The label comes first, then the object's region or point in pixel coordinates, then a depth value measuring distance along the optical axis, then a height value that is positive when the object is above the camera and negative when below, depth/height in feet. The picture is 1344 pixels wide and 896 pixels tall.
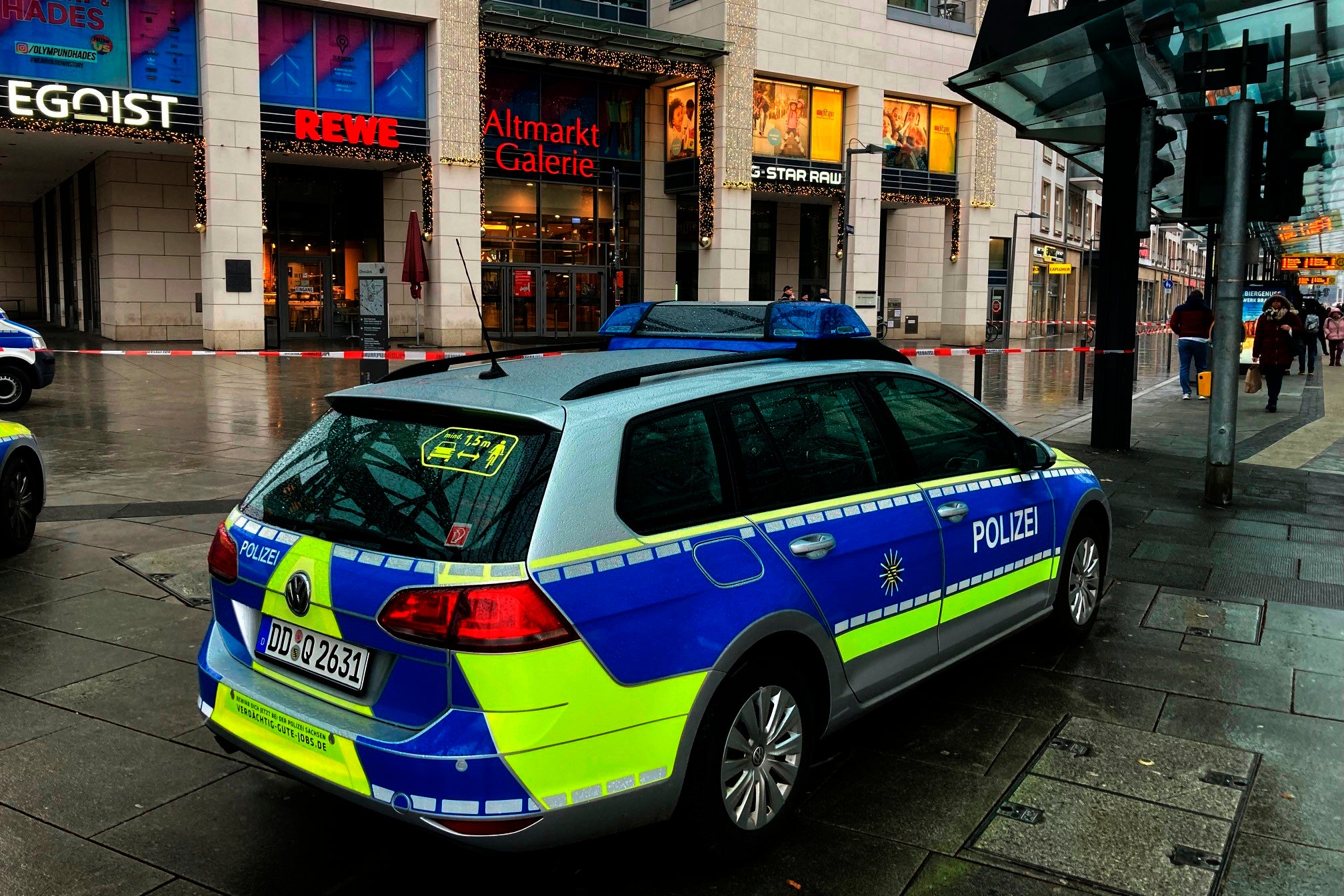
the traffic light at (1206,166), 28.89 +4.33
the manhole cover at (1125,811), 11.19 -5.37
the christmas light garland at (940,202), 131.75 +15.41
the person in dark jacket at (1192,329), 60.49 +0.08
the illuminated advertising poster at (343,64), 91.86 +21.87
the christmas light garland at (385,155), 91.71 +14.54
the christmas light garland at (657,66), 101.09 +25.71
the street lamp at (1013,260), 147.23 +9.34
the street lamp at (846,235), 121.70 +10.34
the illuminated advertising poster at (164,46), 84.23 +21.30
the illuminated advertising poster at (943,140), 132.36 +22.72
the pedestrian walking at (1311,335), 86.58 -0.29
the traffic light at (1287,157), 28.04 +4.43
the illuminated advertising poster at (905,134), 127.85 +22.72
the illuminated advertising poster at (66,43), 79.97 +20.66
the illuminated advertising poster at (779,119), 116.67 +22.33
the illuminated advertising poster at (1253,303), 84.79 +2.20
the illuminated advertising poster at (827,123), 121.60 +22.70
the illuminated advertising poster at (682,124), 117.60 +21.85
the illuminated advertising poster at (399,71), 94.63 +21.92
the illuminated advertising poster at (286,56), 89.20 +21.82
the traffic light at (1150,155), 31.32 +4.99
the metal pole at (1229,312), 28.55 +0.50
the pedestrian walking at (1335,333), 104.01 -0.09
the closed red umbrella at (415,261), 85.15 +5.02
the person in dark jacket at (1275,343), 55.98 -0.60
